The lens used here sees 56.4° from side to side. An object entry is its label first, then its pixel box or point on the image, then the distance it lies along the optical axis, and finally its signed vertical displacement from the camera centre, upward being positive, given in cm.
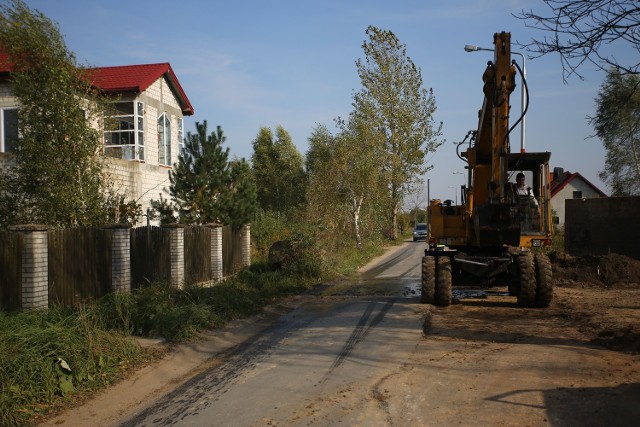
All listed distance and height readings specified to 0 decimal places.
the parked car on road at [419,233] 5378 -112
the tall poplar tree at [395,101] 4662 +944
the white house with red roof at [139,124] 2009 +377
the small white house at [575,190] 6112 +305
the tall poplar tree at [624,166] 4069 +386
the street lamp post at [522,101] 2183 +433
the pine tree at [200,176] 1861 +146
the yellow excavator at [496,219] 1200 +2
